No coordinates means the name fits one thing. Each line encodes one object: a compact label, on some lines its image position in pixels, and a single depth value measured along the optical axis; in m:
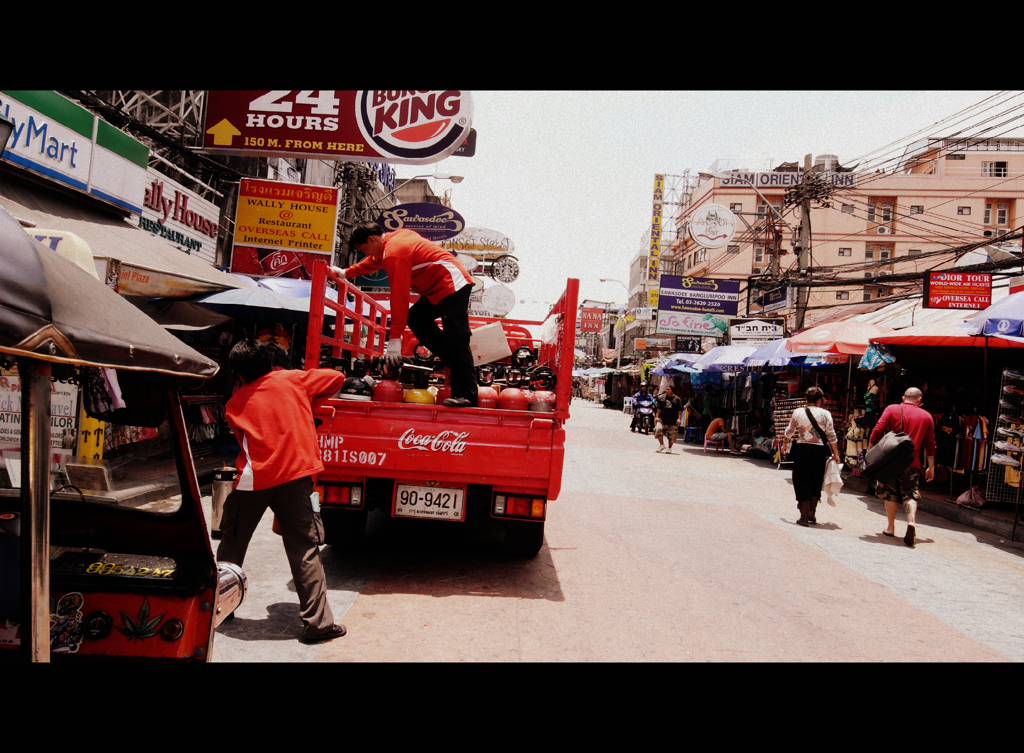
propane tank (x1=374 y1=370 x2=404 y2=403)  4.99
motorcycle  24.06
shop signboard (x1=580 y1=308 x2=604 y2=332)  43.41
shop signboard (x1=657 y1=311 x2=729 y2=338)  25.81
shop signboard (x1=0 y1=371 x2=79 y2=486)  2.31
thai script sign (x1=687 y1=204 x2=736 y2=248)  23.86
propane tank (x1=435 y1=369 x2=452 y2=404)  5.37
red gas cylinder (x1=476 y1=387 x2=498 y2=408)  5.27
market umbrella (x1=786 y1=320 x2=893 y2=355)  11.20
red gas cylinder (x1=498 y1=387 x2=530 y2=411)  5.21
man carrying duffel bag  7.71
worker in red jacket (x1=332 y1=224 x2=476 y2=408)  5.07
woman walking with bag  8.19
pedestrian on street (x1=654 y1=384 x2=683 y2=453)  16.33
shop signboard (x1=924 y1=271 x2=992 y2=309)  11.12
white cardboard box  6.88
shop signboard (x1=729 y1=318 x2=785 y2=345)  19.83
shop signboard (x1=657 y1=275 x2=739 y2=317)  26.06
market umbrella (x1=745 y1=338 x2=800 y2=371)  13.51
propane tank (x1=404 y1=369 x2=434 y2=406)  5.17
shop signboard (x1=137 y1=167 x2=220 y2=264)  10.34
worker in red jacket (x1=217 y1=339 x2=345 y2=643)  3.61
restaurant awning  7.13
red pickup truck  4.65
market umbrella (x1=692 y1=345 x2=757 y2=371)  16.11
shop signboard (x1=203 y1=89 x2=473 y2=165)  12.53
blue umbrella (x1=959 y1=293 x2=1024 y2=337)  7.52
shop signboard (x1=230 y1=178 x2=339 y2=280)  13.40
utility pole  19.77
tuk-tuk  1.64
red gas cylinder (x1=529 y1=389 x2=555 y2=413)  5.01
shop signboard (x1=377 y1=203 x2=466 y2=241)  16.02
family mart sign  7.15
